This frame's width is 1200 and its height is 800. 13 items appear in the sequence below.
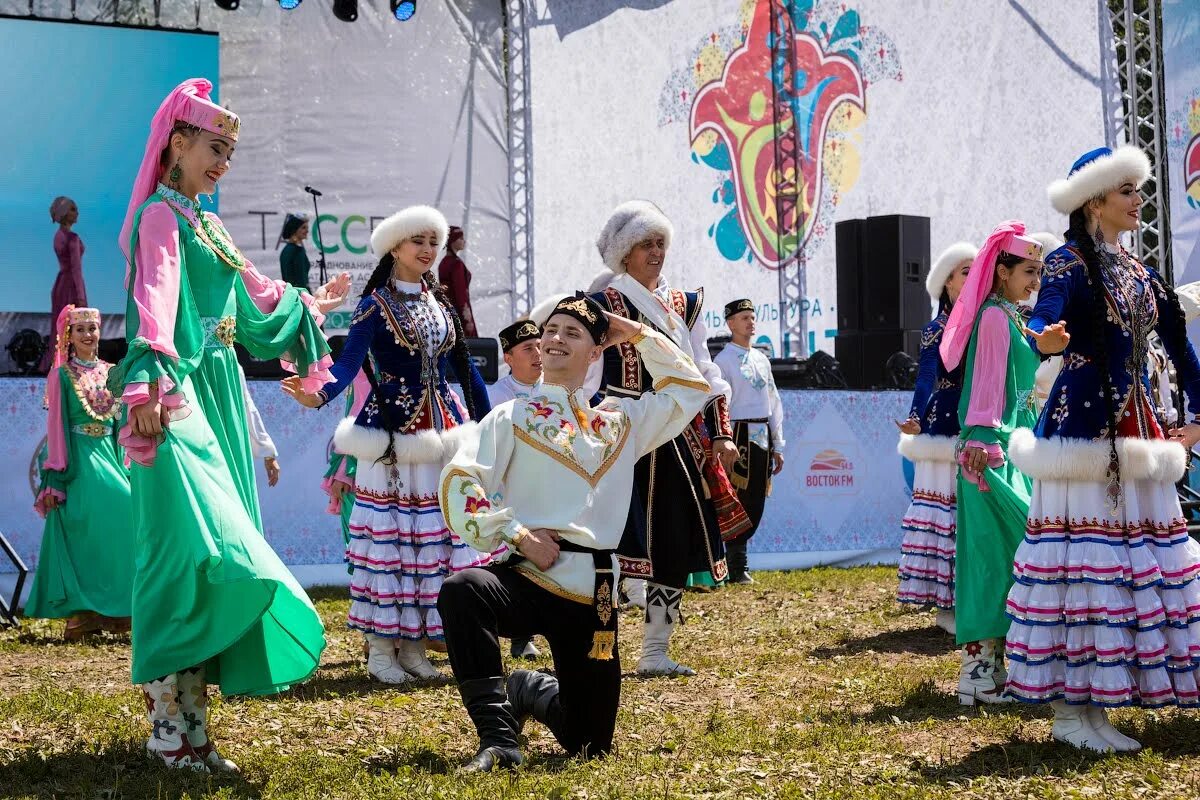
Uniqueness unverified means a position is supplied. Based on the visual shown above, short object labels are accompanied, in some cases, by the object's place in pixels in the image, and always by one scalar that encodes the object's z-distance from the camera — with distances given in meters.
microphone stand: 13.98
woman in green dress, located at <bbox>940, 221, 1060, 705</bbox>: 5.57
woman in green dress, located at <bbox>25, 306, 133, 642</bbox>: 8.38
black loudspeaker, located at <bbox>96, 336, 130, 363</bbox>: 12.29
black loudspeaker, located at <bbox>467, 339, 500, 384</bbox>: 12.54
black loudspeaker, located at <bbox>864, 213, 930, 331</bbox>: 13.98
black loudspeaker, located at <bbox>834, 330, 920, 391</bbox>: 13.95
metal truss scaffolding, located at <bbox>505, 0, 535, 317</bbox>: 15.19
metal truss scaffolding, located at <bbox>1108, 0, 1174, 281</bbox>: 13.85
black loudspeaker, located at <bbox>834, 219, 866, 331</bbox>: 14.32
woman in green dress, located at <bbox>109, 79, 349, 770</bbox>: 4.24
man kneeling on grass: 4.25
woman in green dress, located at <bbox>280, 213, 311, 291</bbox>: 13.33
